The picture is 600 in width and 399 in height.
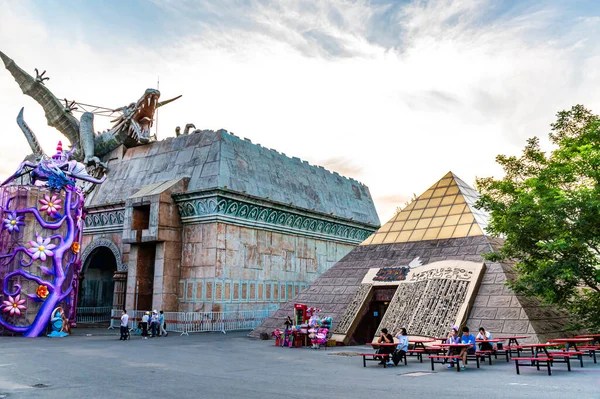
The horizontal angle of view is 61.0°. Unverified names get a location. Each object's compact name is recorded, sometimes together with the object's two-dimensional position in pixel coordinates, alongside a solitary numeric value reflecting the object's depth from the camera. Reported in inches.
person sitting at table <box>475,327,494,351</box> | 573.6
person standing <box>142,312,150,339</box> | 925.2
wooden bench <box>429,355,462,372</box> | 509.8
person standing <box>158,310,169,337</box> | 949.2
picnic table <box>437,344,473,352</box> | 526.9
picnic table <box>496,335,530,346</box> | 594.3
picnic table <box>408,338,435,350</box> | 625.2
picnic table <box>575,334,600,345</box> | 586.3
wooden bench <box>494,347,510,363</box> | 564.2
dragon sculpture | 1306.6
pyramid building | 695.7
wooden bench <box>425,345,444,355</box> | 589.0
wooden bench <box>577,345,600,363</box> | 534.5
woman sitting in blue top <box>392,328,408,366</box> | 568.1
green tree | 600.7
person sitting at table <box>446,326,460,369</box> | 553.8
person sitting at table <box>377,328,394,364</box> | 577.2
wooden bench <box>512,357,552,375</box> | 458.1
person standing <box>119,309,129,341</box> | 840.3
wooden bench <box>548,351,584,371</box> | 459.5
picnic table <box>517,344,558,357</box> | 479.9
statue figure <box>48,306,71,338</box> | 882.8
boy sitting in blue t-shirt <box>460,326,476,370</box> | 538.9
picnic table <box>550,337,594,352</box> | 536.6
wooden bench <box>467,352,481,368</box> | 537.6
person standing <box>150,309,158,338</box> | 936.9
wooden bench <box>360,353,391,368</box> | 549.8
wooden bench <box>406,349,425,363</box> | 599.8
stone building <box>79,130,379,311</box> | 1073.5
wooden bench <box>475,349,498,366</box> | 538.3
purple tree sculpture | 871.1
